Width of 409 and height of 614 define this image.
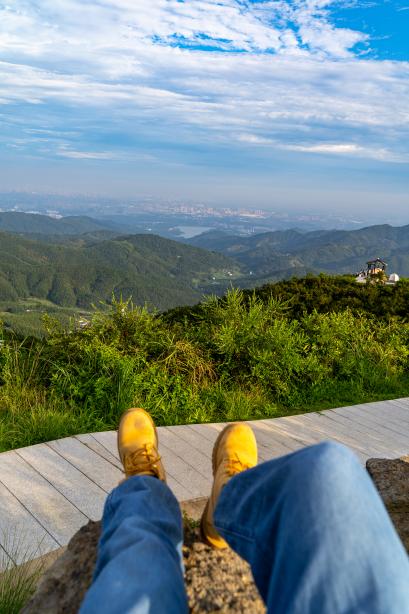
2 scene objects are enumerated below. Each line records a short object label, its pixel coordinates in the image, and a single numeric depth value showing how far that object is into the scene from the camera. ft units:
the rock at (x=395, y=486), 7.36
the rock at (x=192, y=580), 4.59
